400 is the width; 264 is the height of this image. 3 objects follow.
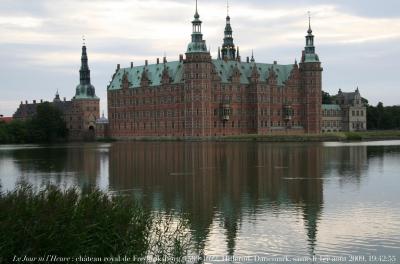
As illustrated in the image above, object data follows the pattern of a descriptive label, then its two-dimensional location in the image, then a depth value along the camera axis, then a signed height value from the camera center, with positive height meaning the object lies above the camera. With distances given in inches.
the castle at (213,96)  4864.7 +264.5
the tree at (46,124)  5123.0 +46.0
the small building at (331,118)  5974.4 +95.9
